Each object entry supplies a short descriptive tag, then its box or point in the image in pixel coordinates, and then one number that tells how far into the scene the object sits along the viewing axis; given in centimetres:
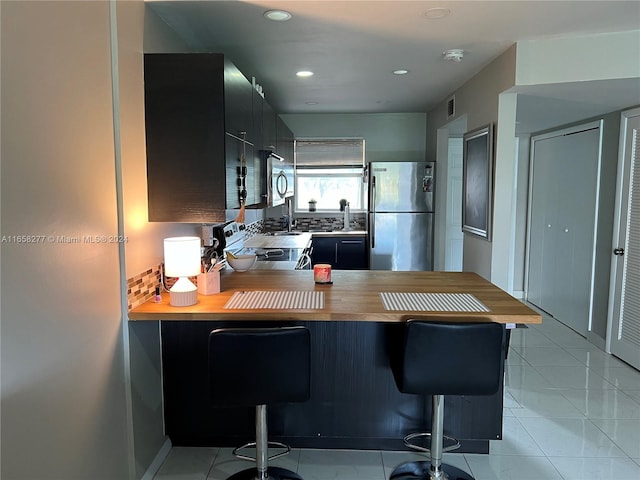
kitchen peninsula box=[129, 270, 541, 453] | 245
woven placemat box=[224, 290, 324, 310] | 216
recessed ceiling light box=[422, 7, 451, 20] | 240
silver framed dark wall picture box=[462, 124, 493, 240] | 347
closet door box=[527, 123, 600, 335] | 433
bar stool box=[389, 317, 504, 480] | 192
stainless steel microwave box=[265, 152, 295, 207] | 360
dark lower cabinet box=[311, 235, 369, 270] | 574
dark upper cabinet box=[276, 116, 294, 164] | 441
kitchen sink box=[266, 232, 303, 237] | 567
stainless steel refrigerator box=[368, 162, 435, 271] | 549
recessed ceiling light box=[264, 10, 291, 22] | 246
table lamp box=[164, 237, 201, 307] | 218
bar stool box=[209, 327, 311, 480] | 187
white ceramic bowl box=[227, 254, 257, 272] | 301
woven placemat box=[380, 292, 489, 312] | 214
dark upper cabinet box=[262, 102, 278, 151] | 349
